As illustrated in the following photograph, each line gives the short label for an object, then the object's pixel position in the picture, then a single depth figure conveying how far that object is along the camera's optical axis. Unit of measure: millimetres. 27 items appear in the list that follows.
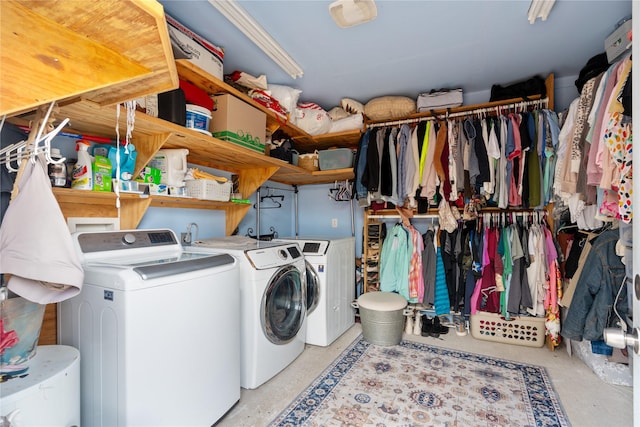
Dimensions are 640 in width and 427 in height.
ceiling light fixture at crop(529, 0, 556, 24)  1676
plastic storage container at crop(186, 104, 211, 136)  1808
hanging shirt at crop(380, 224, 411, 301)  2932
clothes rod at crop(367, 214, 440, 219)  2921
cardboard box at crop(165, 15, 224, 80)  1651
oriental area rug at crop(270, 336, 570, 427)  1655
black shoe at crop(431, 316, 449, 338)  2801
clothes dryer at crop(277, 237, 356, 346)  2549
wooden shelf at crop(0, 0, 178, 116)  711
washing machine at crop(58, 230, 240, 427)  1195
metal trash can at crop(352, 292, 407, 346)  2543
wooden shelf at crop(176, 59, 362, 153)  1787
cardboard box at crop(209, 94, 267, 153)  2021
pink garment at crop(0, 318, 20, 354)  1000
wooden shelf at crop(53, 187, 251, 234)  1539
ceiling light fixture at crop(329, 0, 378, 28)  1663
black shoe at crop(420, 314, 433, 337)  2809
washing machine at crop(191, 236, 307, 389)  1868
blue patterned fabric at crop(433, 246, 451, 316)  2826
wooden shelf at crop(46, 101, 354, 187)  1423
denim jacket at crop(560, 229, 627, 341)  1896
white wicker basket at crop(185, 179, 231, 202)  2051
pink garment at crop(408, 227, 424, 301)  2877
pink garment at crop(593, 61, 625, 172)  1518
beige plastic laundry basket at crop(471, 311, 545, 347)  2537
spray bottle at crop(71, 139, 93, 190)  1479
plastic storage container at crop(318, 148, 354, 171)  3057
